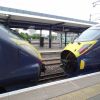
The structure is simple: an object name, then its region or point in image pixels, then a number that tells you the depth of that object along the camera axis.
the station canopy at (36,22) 17.34
